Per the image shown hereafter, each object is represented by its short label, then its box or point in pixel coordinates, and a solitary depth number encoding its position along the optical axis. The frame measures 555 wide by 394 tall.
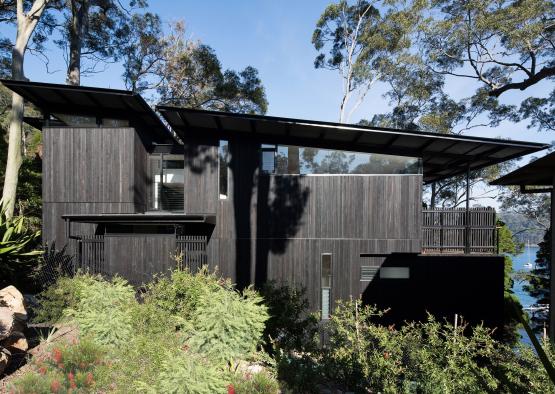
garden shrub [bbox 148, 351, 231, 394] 4.03
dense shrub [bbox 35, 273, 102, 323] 8.01
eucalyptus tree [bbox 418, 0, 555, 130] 17.80
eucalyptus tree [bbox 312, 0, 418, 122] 22.28
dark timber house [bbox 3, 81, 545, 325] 9.67
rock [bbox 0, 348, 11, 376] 5.24
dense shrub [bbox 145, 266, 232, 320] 7.12
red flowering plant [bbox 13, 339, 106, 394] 4.68
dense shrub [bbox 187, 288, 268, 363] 5.35
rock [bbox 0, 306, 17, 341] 5.45
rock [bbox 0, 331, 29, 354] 5.86
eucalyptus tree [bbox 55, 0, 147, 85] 17.88
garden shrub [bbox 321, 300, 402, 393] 4.85
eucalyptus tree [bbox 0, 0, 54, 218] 11.56
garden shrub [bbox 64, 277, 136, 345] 6.16
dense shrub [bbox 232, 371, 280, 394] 4.79
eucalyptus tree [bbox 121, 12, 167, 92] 23.39
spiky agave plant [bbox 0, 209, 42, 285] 7.14
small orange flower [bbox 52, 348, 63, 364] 5.35
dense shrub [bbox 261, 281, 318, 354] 6.25
